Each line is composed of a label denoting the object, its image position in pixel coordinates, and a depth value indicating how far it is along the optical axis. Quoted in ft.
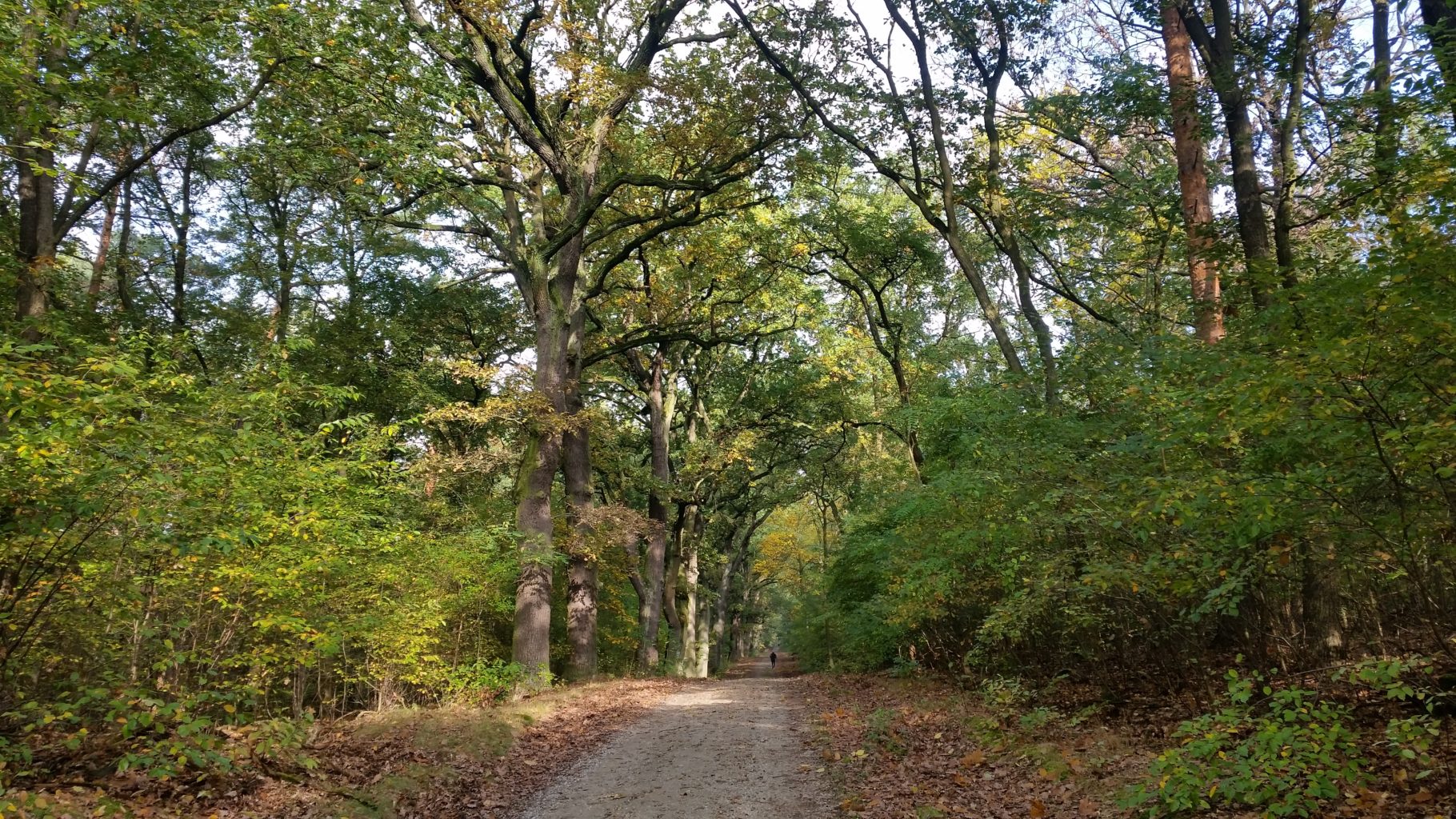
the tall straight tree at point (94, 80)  23.08
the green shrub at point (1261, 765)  12.91
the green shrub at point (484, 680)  35.37
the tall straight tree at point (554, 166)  40.55
